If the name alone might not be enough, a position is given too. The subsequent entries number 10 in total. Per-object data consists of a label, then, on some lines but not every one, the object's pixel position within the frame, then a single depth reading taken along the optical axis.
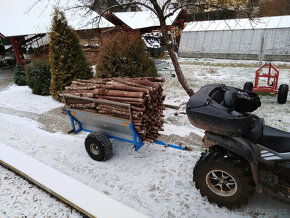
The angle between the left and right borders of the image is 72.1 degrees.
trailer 4.25
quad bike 2.88
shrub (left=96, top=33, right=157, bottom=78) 8.14
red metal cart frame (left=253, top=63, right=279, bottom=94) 8.40
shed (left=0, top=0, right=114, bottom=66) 13.11
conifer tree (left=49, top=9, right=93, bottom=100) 8.38
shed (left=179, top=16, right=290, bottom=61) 14.01
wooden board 3.20
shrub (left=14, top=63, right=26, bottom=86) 12.86
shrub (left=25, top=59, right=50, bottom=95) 10.00
